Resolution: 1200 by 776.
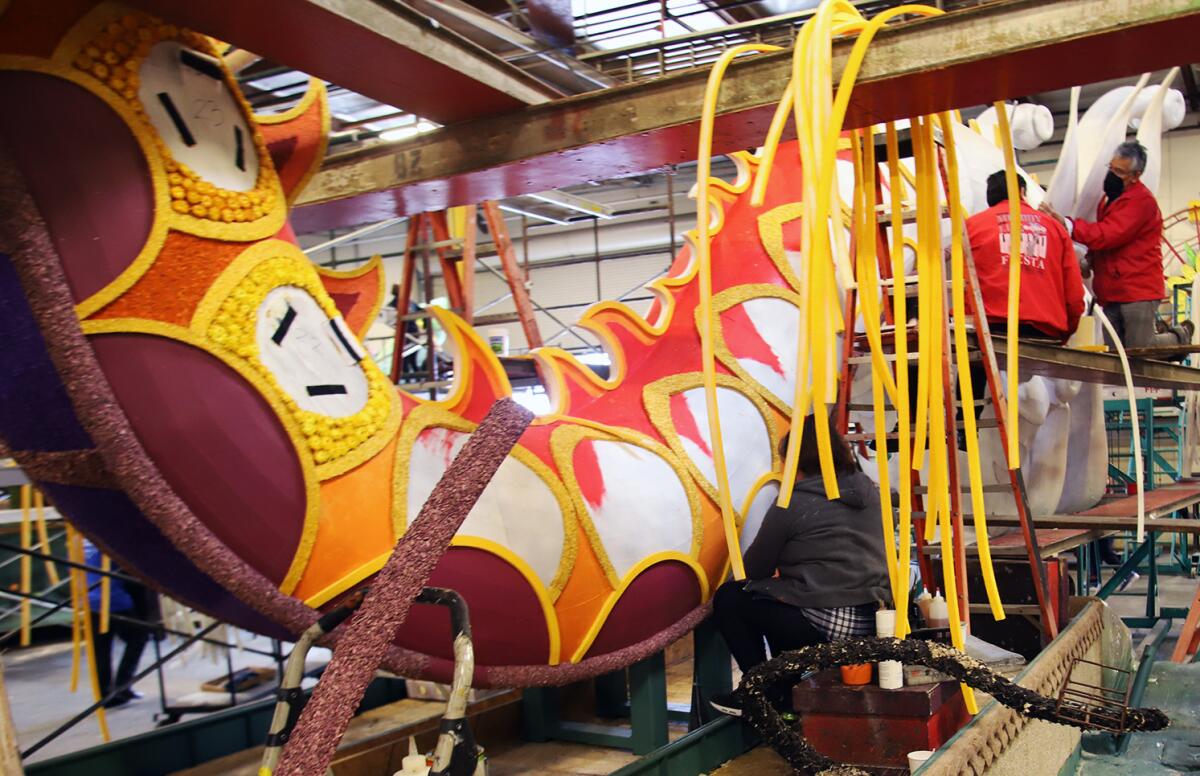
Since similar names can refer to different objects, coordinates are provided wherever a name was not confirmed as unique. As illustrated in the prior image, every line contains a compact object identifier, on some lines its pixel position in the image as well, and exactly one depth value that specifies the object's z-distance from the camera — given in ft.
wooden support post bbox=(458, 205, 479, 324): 20.98
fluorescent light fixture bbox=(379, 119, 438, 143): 24.25
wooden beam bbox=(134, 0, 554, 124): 7.84
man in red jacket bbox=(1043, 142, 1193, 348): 18.48
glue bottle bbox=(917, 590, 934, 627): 12.58
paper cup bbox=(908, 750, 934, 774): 9.97
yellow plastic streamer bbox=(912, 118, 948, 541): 9.20
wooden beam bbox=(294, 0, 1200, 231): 7.95
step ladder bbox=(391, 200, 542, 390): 21.01
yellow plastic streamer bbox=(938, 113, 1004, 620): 9.55
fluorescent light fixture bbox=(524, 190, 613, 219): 29.07
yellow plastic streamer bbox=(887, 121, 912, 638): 8.98
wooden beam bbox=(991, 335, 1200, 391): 13.85
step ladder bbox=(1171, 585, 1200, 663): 19.01
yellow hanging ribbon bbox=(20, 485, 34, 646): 14.39
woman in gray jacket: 12.21
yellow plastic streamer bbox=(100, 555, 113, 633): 13.92
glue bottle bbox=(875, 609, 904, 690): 11.12
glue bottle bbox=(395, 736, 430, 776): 6.84
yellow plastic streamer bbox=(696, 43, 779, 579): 7.50
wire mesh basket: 8.32
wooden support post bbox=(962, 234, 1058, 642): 12.08
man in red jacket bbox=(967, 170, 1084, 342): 14.80
